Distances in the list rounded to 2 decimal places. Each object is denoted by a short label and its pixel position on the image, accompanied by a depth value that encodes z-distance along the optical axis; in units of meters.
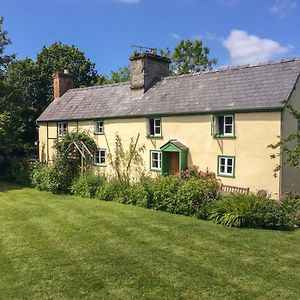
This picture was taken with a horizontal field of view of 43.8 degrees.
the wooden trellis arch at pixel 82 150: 26.88
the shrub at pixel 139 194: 19.12
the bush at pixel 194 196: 17.02
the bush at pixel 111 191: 21.47
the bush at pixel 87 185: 22.88
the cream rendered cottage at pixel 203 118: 18.95
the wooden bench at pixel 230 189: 19.07
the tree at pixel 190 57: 55.03
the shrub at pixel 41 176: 25.69
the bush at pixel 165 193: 18.12
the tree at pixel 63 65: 41.50
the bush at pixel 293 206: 15.24
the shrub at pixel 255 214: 15.05
